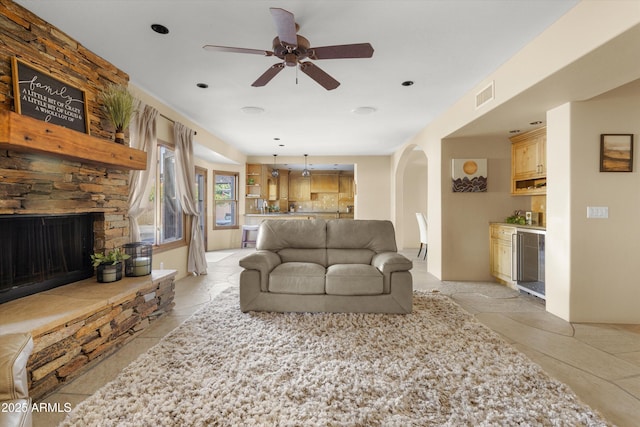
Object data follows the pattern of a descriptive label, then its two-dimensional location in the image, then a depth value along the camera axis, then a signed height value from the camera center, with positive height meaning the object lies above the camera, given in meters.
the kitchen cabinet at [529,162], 4.23 +0.69
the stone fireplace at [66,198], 1.91 +0.12
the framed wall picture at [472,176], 4.76 +0.52
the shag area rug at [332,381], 1.62 -1.13
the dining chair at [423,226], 6.34 -0.37
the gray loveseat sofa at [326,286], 3.12 -0.81
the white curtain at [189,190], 4.63 +0.34
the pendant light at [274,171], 8.59 +1.14
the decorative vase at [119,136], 2.95 +0.75
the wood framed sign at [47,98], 2.17 +0.92
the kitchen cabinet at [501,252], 4.32 -0.67
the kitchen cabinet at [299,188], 10.77 +0.80
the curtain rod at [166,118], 4.19 +1.35
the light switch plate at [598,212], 3.07 -0.05
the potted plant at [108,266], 2.76 -0.51
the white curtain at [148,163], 3.46 +0.60
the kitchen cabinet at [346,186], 10.79 +0.85
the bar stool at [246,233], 8.33 -0.65
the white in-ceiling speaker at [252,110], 4.43 +1.52
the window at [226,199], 8.23 +0.32
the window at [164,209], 4.30 +0.03
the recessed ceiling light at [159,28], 2.43 +1.51
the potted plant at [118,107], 2.89 +1.03
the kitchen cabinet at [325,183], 10.68 +0.96
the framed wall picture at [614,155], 3.06 +0.54
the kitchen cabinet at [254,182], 8.76 +0.83
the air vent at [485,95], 3.31 +1.31
